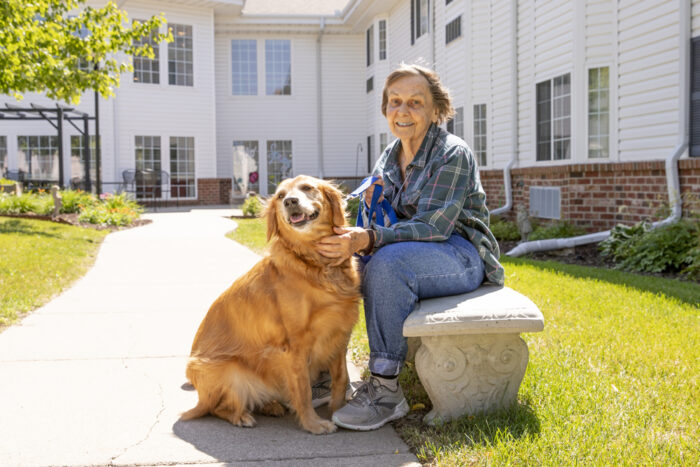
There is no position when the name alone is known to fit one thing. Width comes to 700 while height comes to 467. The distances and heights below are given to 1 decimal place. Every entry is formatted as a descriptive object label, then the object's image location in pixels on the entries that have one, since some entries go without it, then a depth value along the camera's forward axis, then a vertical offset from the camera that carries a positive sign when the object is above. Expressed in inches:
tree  382.0 +91.3
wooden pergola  681.0 +75.9
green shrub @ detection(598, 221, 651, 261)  336.8 -25.7
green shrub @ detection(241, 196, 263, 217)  680.3 -16.5
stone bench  121.5 -31.7
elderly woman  128.2 -9.8
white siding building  375.6 +86.9
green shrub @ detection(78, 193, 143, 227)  569.0 -17.7
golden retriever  124.2 -24.7
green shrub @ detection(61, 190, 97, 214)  621.3 -8.8
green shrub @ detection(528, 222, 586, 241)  402.3 -25.1
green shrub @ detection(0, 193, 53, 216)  615.7 -11.5
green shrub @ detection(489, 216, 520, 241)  461.1 -28.1
